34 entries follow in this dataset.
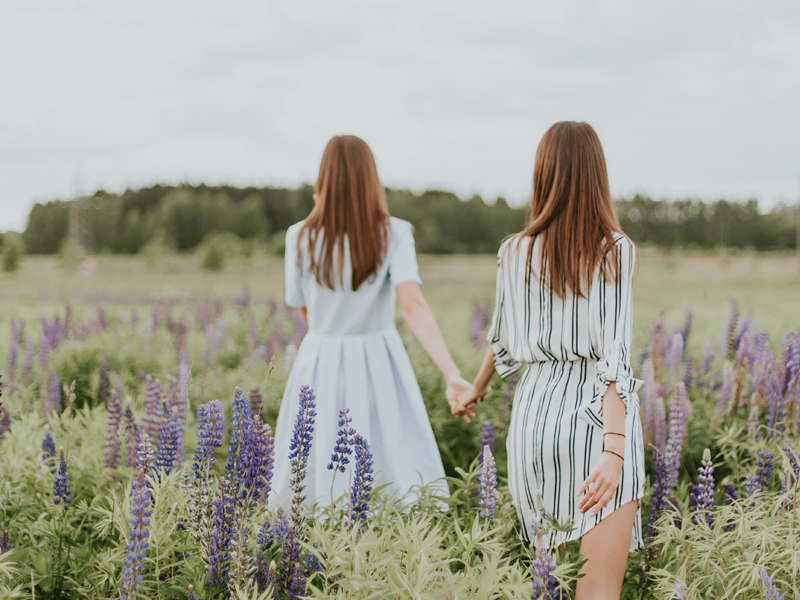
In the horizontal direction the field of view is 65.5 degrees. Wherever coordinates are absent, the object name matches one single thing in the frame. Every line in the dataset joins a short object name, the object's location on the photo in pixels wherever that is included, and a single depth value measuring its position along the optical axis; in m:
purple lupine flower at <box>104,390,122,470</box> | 3.35
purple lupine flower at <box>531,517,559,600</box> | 1.66
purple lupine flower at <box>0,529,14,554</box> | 2.36
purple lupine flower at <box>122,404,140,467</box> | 3.22
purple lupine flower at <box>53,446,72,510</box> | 2.54
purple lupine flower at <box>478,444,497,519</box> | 2.13
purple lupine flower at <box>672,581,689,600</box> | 1.70
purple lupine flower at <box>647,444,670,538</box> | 2.73
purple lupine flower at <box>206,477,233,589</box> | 1.92
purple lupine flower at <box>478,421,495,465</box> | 2.97
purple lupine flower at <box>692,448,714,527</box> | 2.45
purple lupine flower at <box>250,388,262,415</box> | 3.21
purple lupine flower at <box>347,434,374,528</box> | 2.05
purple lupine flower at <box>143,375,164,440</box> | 3.29
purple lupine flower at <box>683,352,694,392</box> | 4.82
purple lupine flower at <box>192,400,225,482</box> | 2.05
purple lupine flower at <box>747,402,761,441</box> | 3.41
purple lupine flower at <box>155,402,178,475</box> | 2.67
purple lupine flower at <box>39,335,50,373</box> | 5.30
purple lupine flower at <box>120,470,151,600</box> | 1.68
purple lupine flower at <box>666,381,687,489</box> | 2.90
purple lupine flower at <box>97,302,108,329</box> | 7.86
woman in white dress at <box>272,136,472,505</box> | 3.33
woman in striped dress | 2.12
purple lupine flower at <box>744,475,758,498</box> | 2.67
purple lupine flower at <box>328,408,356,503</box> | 1.96
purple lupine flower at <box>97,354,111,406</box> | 4.91
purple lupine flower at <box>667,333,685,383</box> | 4.62
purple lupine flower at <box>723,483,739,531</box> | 3.01
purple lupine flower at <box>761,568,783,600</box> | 1.80
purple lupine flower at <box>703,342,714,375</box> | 5.09
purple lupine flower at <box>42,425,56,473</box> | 3.27
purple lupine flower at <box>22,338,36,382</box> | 5.24
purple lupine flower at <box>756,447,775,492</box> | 3.00
